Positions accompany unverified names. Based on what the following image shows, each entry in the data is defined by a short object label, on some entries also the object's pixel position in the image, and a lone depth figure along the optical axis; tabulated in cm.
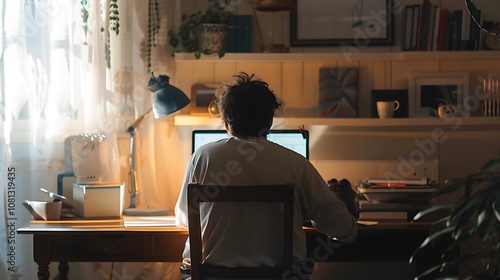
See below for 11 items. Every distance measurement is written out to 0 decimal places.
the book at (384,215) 316
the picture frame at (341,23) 348
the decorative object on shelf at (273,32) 343
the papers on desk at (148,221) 306
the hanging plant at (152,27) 344
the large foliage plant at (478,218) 172
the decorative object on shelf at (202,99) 351
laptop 338
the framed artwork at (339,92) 348
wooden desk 292
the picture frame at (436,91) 348
